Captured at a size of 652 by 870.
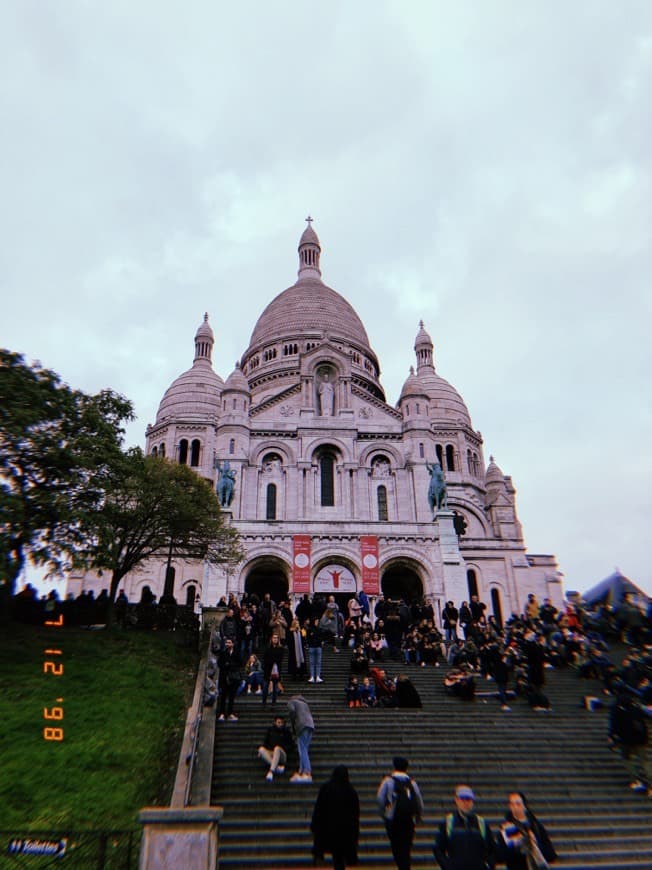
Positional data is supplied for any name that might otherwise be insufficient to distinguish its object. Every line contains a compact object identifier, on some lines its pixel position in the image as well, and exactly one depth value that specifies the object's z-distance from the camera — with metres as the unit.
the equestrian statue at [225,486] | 34.28
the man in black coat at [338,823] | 8.30
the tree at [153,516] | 20.34
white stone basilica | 33.09
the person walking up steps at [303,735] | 11.69
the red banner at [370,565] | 32.16
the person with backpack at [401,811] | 8.30
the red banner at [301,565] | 31.88
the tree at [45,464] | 17.78
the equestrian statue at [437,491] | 35.24
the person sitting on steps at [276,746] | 11.89
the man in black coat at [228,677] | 14.14
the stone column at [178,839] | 7.50
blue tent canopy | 22.16
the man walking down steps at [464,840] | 6.74
